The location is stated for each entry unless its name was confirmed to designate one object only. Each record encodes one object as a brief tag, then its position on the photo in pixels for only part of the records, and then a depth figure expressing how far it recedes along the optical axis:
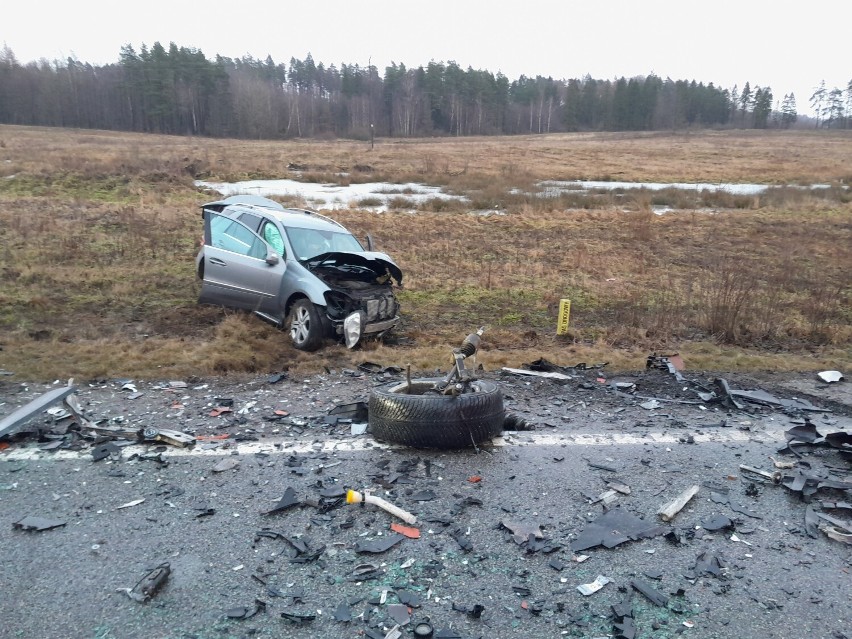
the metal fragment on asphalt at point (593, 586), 3.16
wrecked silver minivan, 7.85
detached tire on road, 4.70
